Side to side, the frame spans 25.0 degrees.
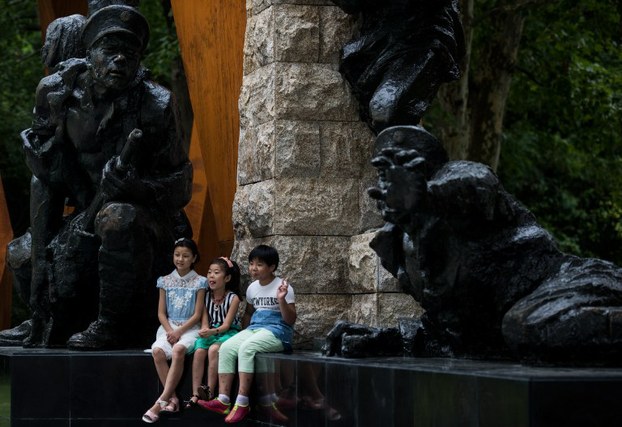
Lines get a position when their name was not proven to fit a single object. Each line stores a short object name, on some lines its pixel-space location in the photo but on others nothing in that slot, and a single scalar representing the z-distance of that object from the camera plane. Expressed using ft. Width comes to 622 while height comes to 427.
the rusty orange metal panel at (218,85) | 36.11
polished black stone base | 16.47
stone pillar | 30.94
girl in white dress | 26.89
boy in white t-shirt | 26.18
